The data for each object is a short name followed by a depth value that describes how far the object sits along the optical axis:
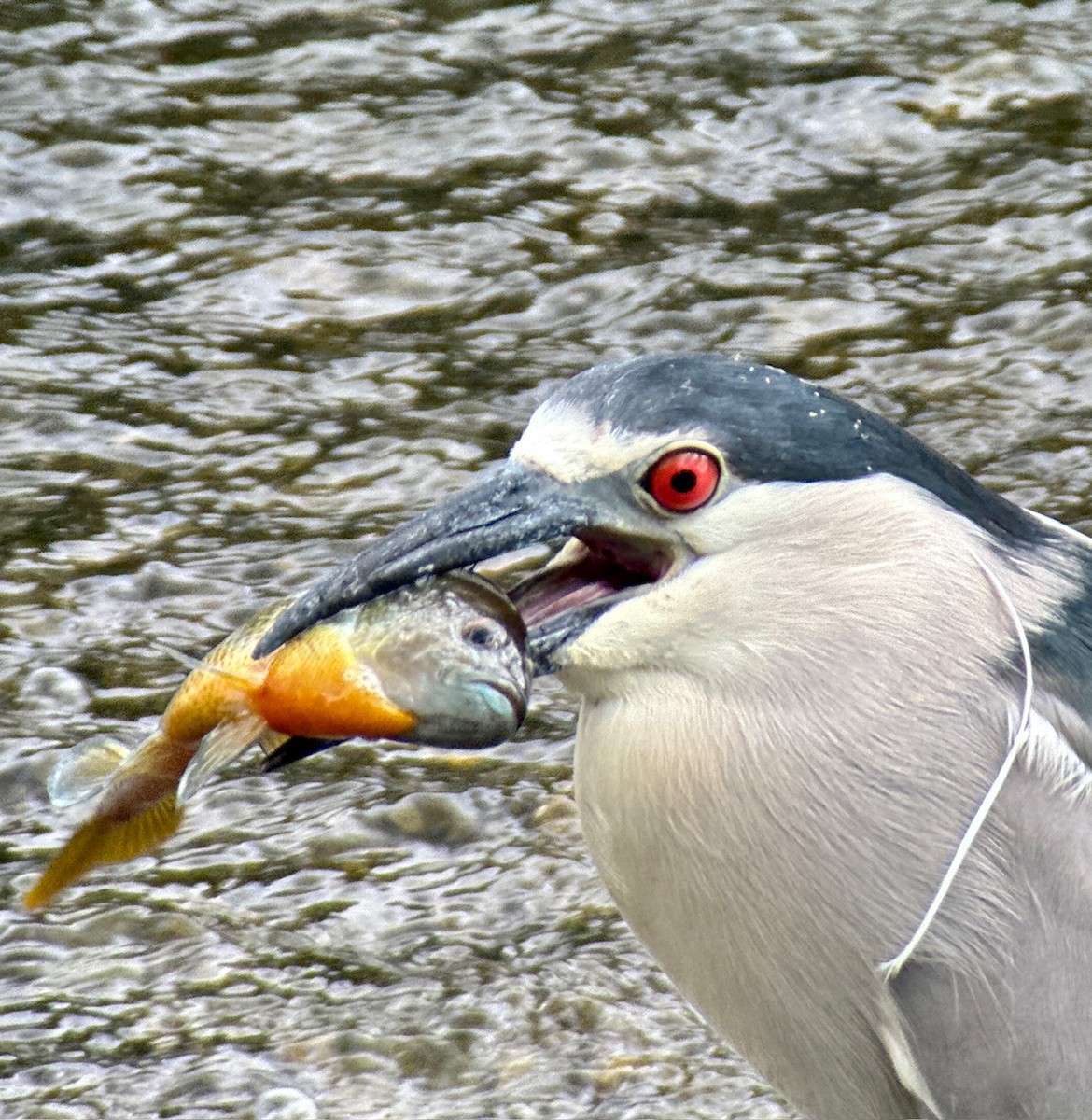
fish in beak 4.86
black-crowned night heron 5.14
